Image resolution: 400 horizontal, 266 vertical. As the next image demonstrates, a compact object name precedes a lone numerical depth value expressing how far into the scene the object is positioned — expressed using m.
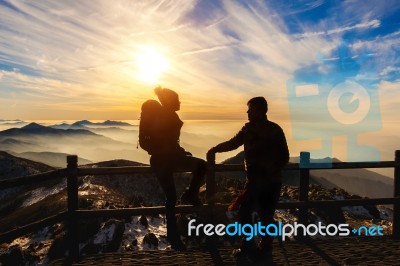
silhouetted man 5.50
